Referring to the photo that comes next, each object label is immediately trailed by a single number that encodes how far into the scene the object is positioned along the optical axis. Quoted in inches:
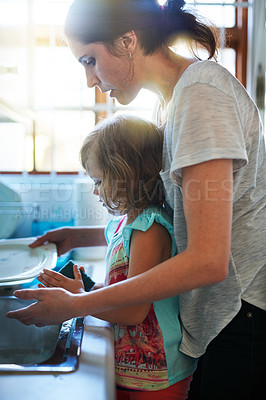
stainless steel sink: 30.2
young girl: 29.3
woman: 21.7
